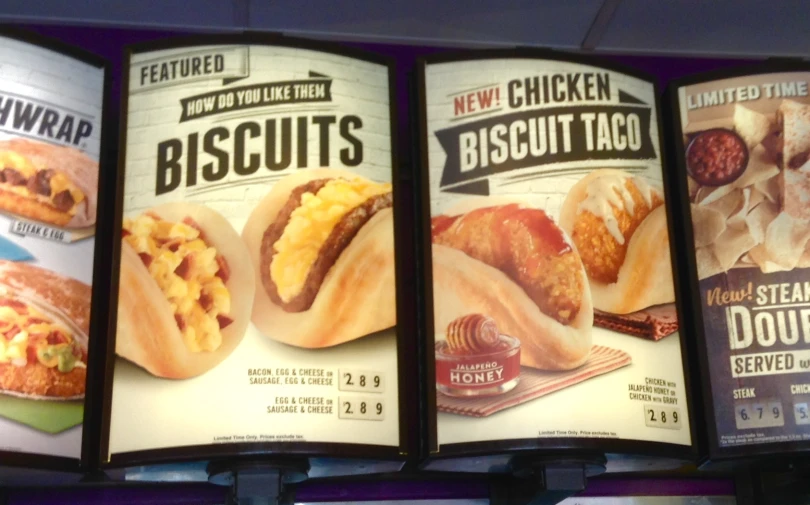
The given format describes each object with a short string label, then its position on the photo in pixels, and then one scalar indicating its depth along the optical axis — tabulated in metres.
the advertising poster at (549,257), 1.70
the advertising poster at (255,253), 1.62
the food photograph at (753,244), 1.79
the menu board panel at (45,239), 1.63
